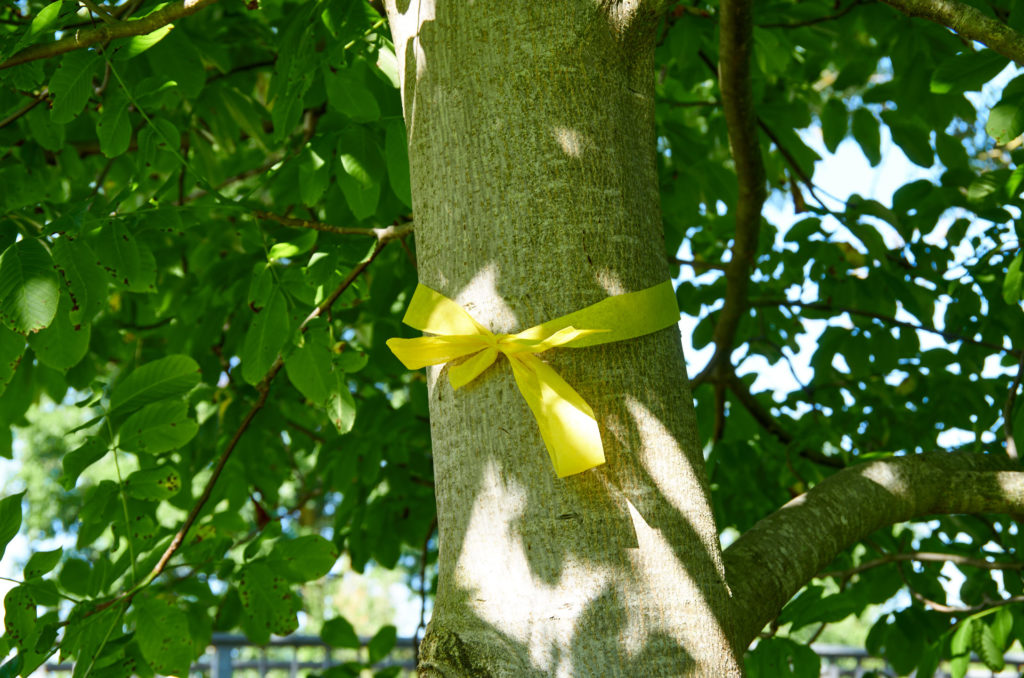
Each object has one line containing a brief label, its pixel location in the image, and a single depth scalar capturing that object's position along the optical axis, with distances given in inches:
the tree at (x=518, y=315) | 44.6
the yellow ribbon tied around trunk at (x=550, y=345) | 41.2
